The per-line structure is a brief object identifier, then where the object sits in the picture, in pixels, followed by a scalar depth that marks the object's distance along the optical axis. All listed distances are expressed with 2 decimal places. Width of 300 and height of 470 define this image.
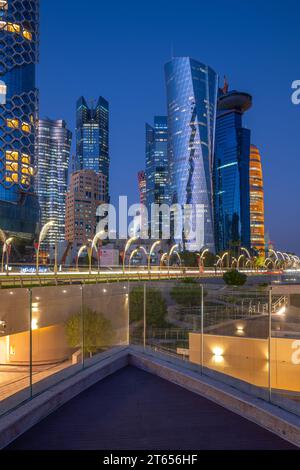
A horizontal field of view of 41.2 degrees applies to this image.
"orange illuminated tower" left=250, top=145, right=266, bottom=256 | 180.88
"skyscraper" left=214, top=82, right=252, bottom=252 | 162.50
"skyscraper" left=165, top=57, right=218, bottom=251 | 134.62
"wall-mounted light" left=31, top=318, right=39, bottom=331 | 6.62
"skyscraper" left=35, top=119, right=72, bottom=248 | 182.09
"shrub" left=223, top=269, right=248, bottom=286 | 46.59
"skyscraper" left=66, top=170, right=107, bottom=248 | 154.46
